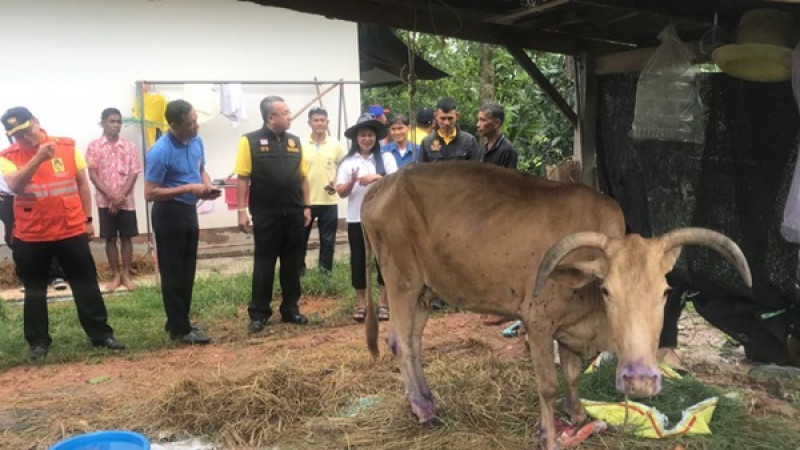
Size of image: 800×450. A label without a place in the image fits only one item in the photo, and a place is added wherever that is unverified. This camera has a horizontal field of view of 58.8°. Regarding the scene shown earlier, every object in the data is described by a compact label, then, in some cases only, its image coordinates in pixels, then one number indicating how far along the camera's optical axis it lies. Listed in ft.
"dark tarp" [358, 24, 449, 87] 42.16
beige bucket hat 13.17
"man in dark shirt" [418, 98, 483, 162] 21.33
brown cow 10.63
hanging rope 17.42
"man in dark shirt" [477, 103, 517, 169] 21.12
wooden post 19.29
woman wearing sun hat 22.03
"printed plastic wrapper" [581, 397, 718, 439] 13.21
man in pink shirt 27.32
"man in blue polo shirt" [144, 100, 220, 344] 19.77
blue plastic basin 11.31
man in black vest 21.35
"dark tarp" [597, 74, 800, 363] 14.64
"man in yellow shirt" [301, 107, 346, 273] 26.63
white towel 34.14
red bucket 34.04
